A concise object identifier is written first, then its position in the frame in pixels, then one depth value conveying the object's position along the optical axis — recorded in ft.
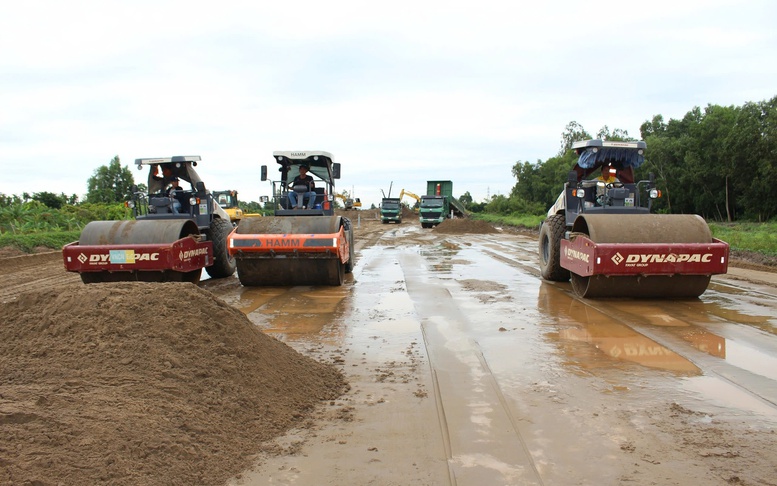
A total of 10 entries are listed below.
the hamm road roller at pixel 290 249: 32.65
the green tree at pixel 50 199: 132.16
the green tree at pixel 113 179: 209.10
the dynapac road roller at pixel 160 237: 30.19
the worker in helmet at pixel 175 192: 38.11
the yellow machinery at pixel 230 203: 87.76
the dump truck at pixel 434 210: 134.51
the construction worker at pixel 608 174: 35.40
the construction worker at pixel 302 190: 40.65
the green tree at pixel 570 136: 199.94
